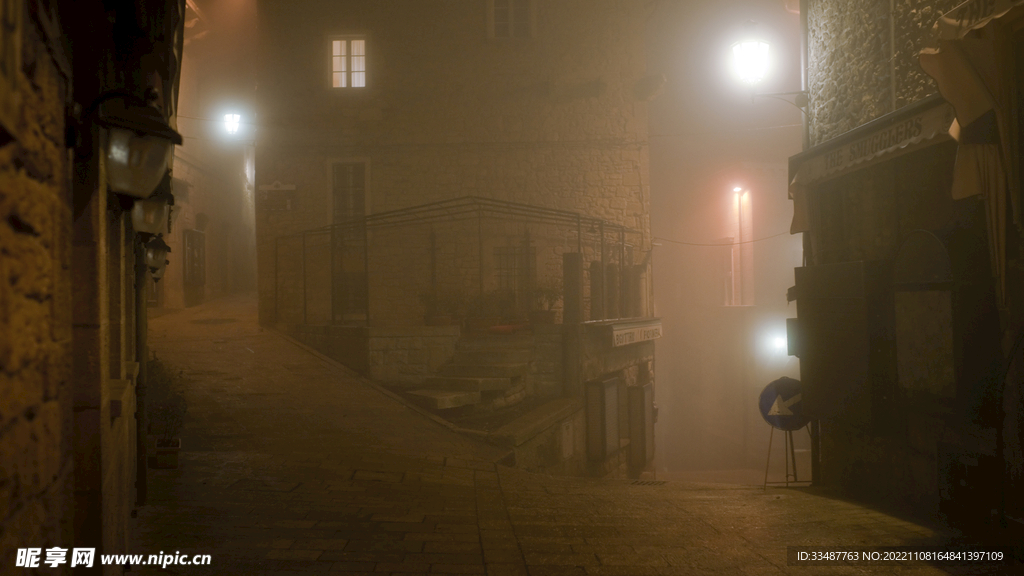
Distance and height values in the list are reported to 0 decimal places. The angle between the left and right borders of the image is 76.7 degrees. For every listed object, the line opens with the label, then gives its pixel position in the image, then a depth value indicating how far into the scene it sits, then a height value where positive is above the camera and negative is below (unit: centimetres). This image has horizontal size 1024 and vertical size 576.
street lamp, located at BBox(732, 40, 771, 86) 948 +351
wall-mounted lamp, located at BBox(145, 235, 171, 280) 690 +64
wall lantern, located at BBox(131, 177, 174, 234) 534 +86
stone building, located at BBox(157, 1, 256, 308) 1917 +468
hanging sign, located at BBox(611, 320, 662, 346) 1328 -69
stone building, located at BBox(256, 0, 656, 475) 1633 +412
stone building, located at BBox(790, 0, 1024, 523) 525 +42
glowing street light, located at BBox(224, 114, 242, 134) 2283 +668
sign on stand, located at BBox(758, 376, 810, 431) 823 -139
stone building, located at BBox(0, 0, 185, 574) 227 +30
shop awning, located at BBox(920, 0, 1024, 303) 513 +159
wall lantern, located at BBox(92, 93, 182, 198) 385 +106
